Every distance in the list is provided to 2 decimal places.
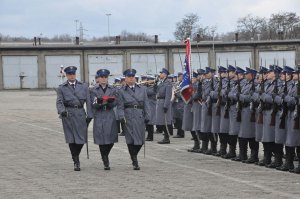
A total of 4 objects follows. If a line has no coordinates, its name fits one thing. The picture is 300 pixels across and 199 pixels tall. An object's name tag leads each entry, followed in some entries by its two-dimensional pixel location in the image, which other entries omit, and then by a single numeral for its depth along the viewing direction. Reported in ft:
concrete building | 216.13
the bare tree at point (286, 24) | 318.86
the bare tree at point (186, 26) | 309.63
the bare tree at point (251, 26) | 335.88
